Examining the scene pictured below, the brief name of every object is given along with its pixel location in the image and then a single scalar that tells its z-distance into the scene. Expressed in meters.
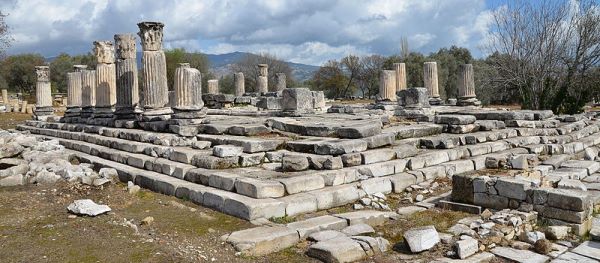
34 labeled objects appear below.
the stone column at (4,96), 35.58
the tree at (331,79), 57.69
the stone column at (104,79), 17.28
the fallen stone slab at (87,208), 6.93
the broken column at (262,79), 33.72
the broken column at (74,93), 19.68
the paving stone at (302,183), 7.19
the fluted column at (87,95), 18.73
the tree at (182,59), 51.93
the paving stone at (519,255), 5.15
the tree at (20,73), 56.47
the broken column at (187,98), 12.51
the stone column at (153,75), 13.75
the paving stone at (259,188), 6.89
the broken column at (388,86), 22.08
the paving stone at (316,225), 5.95
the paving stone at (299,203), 6.72
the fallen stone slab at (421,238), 5.37
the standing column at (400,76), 24.30
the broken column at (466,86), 22.95
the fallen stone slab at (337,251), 5.09
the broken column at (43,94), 22.97
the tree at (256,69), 58.78
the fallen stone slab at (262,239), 5.45
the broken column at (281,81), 33.66
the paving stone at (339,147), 8.52
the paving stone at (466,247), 5.14
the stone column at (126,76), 15.40
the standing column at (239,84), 34.53
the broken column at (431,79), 23.69
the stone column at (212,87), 30.94
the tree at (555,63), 22.16
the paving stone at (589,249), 5.19
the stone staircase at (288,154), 7.11
